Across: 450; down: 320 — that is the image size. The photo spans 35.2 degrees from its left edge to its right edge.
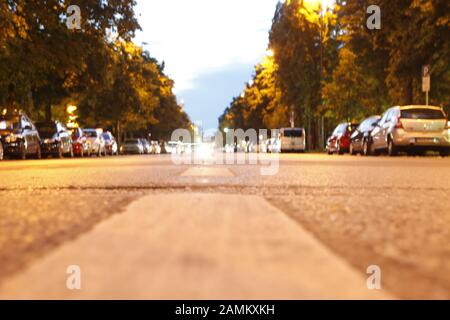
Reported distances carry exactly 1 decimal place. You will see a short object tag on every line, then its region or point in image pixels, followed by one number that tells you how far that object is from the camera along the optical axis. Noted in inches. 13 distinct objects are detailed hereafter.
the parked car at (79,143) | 1369.3
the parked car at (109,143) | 1739.7
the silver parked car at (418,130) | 894.4
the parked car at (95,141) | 1510.5
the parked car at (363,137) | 1053.2
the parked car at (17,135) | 998.4
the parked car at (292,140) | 1935.3
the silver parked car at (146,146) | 2505.2
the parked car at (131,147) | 2336.0
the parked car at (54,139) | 1184.2
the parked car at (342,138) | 1253.1
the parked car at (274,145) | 1973.4
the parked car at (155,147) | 2810.3
